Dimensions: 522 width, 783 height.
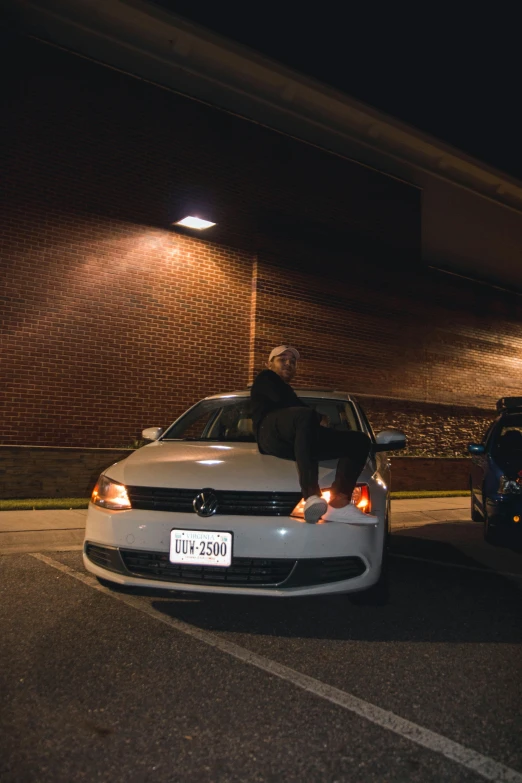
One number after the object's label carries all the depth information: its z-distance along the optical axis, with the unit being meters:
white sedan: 4.01
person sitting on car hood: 4.13
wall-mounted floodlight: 11.46
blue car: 6.93
